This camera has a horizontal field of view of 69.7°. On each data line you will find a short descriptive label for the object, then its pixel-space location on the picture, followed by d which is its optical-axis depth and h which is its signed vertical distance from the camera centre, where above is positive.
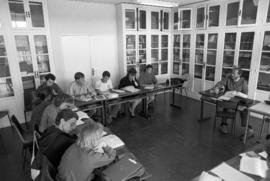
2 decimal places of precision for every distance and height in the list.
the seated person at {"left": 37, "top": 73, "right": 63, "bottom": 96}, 4.16 -0.68
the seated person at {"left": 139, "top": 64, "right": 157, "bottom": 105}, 5.43 -0.78
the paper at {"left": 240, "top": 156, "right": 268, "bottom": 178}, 1.69 -1.05
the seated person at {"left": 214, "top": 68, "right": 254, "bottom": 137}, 3.98 -0.79
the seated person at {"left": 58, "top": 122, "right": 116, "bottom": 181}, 1.65 -0.92
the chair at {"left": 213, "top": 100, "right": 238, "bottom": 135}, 3.59 -1.24
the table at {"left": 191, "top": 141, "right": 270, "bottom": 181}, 1.66 -1.05
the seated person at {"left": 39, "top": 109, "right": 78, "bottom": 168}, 1.96 -0.90
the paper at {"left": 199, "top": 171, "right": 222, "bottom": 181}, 1.53 -1.00
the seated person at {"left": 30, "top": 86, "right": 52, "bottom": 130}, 2.85 -0.92
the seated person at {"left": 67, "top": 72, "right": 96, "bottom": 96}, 4.29 -0.82
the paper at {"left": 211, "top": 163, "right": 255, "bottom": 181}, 1.63 -1.06
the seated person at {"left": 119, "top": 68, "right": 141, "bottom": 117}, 4.92 -0.79
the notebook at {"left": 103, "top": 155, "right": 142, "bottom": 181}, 1.61 -1.01
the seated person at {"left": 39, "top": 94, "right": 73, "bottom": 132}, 2.71 -0.82
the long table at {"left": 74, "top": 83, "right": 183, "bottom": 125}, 3.88 -1.06
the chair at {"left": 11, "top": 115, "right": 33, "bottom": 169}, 2.67 -1.22
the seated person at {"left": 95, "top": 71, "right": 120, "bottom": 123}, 4.63 -0.88
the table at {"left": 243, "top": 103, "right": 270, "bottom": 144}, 3.18 -1.01
